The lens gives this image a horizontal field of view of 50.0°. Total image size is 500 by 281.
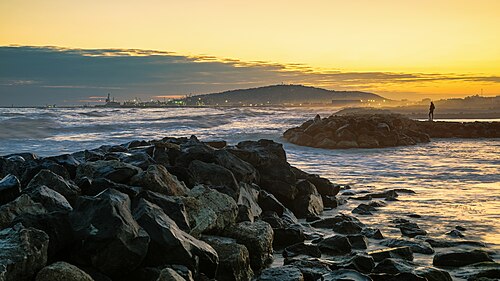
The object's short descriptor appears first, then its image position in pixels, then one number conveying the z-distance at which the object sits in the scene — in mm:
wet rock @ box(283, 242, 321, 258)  6531
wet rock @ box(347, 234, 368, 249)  6980
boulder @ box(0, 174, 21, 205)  5770
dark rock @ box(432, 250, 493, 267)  6211
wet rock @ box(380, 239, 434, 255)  6770
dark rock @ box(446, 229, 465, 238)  7611
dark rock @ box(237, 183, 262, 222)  7314
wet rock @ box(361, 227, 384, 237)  7544
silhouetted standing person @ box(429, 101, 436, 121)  43609
